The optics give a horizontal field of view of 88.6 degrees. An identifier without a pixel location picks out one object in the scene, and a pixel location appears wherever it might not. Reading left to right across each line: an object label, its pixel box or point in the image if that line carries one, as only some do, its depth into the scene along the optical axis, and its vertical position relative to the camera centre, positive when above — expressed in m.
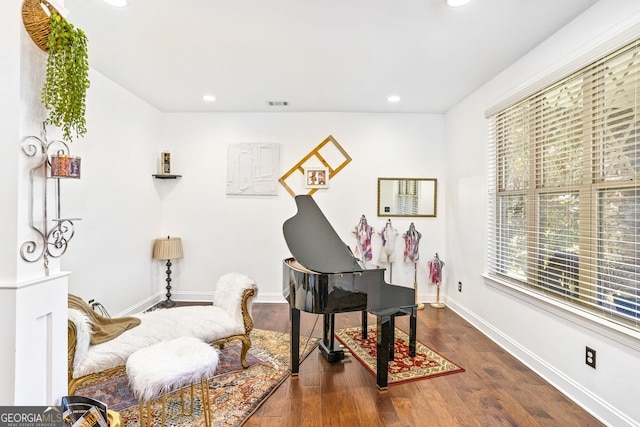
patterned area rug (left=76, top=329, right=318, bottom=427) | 2.07 -1.28
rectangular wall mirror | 4.65 +0.25
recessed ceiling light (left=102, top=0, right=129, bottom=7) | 2.12 +1.38
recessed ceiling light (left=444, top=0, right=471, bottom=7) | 2.07 +1.35
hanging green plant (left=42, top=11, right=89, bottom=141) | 1.36 +0.59
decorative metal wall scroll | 1.35 -0.01
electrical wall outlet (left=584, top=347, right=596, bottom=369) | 2.14 -0.94
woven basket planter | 1.32 +0.78
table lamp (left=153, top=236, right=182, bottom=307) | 4.33 -0.49
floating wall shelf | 4.43 +0.51
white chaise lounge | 1.98 -0.85
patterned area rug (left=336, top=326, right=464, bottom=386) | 2.65 -1.28
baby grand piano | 2.32 -0.51
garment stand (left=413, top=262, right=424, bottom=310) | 4.47 -0.85
